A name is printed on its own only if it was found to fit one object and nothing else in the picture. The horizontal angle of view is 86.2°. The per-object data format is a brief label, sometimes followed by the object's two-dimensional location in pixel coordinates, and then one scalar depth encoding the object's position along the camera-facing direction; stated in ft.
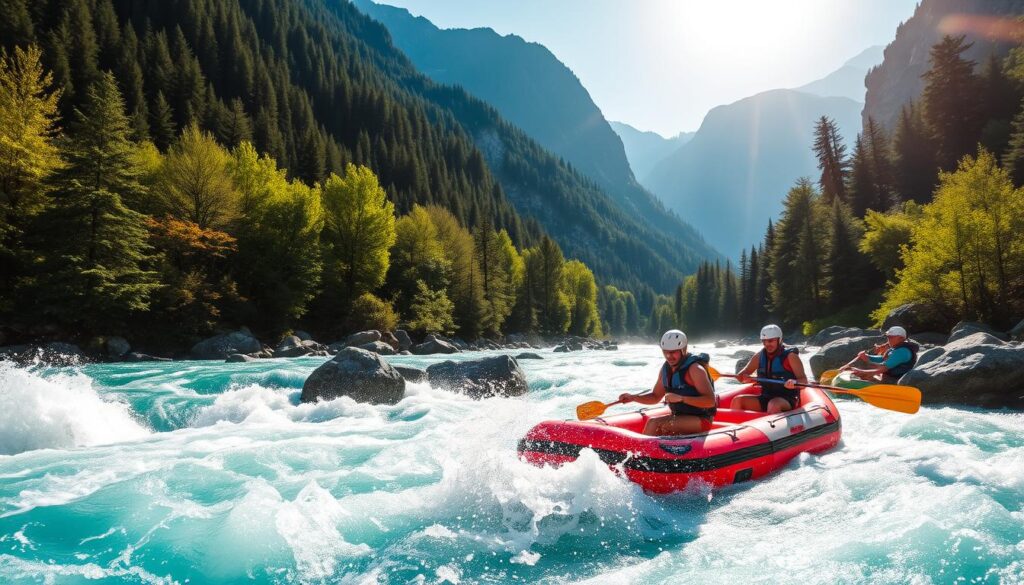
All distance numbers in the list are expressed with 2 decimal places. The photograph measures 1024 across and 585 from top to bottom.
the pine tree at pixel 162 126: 145.59
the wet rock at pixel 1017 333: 57.41
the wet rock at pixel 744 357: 69.78
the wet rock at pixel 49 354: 62.18
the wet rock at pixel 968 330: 56.24
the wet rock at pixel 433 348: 106.52
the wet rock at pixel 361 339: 96.78
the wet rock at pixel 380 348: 90.36
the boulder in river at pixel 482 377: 48.80
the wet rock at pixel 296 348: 84.84
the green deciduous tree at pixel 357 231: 117.91
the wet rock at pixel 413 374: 51.37
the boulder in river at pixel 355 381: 43.06
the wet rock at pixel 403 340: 107.65
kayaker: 42.11
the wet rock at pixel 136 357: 72.43
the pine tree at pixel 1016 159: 99.30
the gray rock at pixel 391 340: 105.84
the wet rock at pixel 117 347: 72.52
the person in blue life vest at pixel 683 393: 25.13
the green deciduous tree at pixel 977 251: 69.97
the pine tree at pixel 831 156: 165.89
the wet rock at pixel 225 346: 79.25
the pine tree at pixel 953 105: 130.62
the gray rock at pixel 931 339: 68.69
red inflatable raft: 21.71
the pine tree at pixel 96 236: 70.38
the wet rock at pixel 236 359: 72.20
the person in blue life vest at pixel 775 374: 30.73
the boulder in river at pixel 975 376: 38.68
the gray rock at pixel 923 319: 72.43
